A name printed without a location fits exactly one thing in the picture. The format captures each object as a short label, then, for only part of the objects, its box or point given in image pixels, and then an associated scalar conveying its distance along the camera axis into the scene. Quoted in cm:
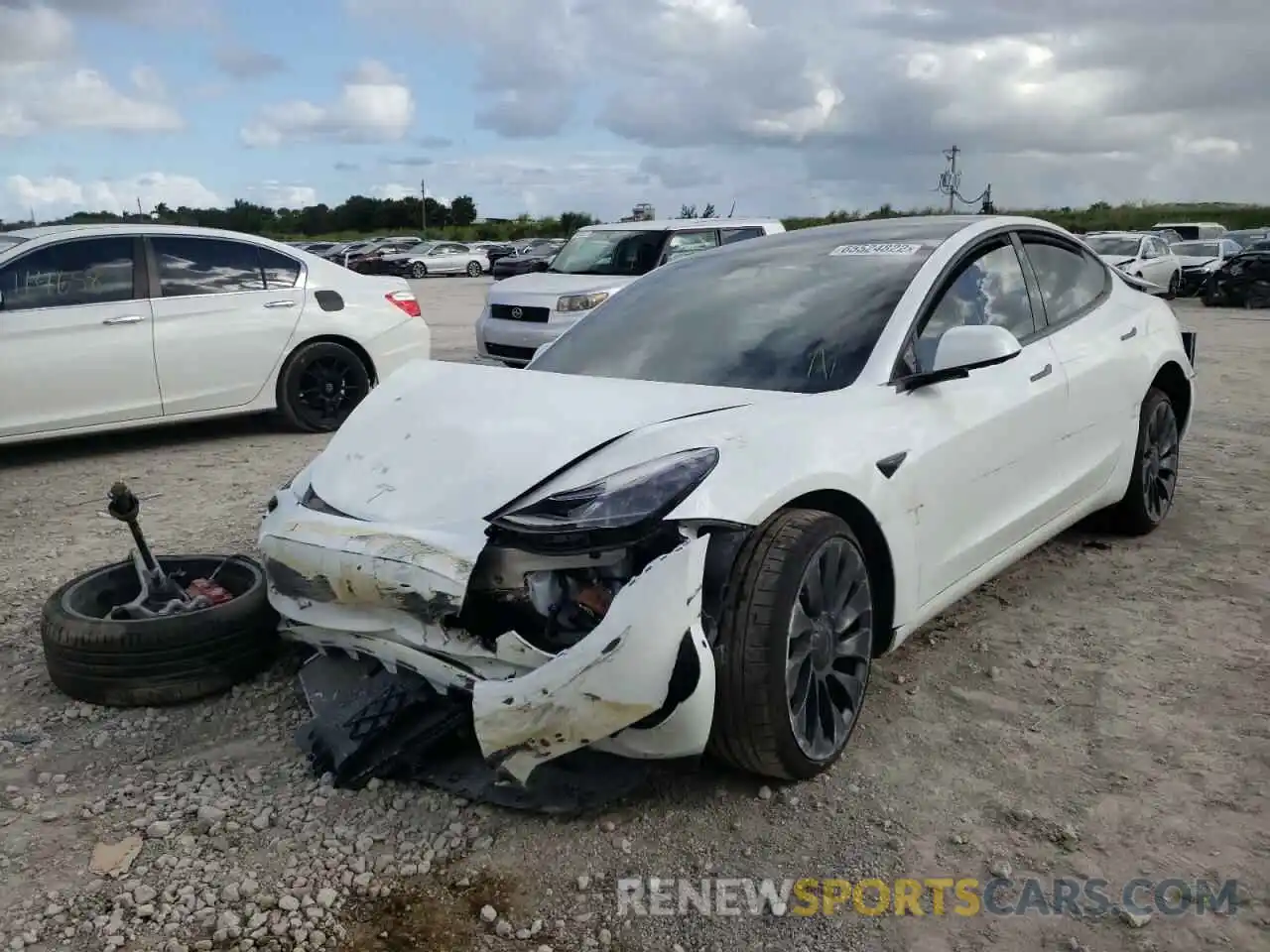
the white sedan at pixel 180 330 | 696
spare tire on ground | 349
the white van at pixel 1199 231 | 3022
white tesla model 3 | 264
